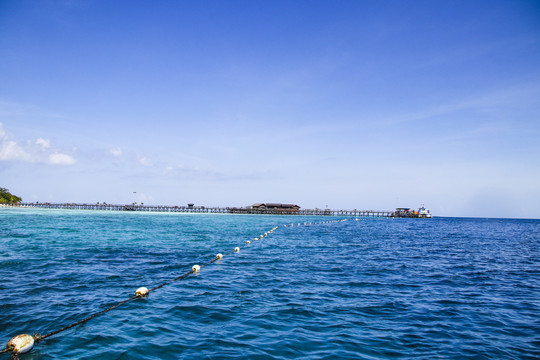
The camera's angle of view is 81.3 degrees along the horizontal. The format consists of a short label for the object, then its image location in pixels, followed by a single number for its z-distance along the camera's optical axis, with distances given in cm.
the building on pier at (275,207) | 14050
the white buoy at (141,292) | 1118
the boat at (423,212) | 15100
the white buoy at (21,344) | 673
